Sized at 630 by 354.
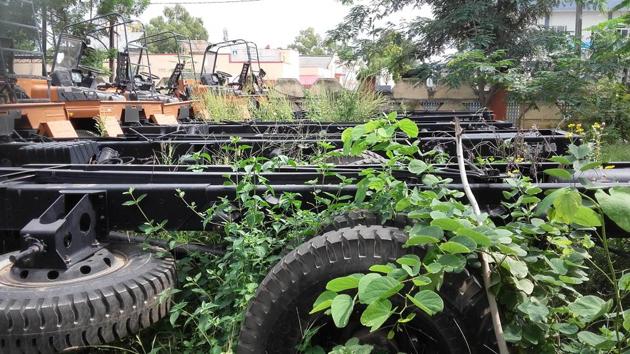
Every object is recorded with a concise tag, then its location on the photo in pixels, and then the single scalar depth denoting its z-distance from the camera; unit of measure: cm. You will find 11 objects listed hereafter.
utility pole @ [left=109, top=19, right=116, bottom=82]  1123
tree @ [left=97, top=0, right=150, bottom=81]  1842
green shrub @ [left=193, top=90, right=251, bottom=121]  940
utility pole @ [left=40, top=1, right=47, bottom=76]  586
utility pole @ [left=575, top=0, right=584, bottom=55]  1297
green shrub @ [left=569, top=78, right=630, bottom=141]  1191
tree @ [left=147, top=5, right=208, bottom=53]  6538
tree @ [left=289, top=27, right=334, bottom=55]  9219
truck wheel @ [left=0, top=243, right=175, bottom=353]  212
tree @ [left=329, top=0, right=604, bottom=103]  1453
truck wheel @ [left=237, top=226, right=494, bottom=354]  192
